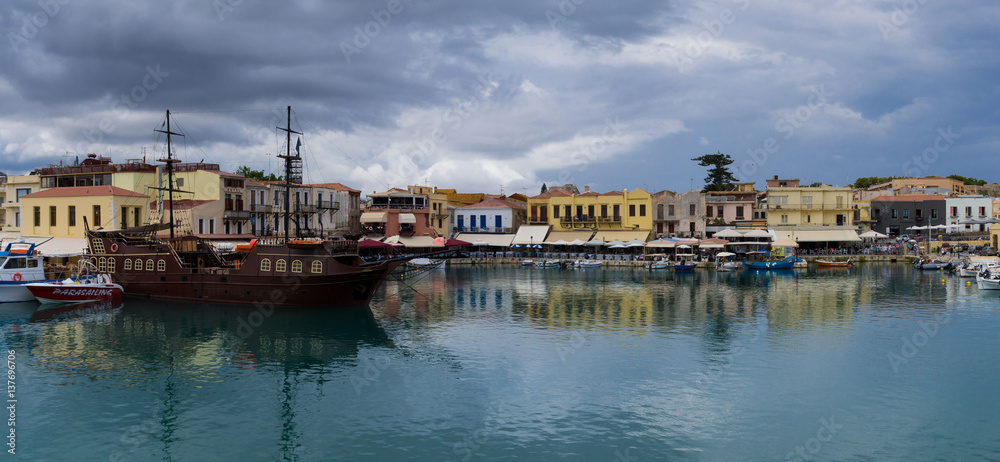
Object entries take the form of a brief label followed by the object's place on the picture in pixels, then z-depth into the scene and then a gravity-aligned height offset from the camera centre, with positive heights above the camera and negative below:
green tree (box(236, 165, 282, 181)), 86.71 +7.53
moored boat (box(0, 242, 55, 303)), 41.97 -2.18
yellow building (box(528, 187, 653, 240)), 79.94 +2.56
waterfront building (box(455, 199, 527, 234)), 84.81 +1.97
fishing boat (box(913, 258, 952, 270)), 66.12 -3.24
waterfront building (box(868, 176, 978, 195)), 101.79 +7.10
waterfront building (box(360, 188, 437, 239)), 78.81 +2.08
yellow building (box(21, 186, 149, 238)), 56.25 +2.06
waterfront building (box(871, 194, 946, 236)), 85.38 +2.38
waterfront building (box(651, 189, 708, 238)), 80.00 +2.43
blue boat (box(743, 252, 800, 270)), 68.50 -3.10
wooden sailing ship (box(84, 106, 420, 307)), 38.69 -2.06
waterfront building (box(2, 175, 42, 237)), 63.78 +3.93
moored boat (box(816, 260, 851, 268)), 69.75 -3.29
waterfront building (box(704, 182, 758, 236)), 80.69 +2.65
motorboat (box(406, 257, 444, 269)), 70.90 -3.06
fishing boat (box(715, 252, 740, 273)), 68.75 -3.22
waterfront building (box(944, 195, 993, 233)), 84.56 +2.66
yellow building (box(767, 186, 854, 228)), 82.50 +3.03
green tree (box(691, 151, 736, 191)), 96.81 +8.36
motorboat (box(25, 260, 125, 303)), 40.91 -3.25
